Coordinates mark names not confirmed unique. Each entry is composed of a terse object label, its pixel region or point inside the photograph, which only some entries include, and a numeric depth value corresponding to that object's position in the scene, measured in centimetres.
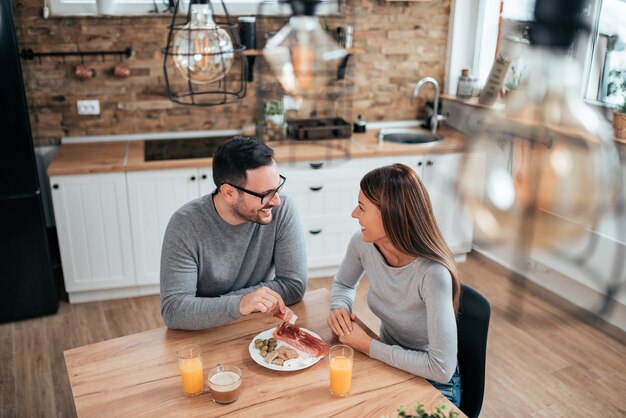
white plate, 151
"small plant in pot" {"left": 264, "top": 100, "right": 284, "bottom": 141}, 347
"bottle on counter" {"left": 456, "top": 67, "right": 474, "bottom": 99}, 352
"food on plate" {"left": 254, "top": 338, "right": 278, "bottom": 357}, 158
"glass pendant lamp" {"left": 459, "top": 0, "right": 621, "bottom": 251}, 37
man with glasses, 170
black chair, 168
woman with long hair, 155
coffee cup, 139
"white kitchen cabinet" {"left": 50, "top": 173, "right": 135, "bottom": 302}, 312
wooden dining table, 139
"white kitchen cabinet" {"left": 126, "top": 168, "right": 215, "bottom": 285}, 320
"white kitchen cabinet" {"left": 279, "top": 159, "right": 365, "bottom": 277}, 343
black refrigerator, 276
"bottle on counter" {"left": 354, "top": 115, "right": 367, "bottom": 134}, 389
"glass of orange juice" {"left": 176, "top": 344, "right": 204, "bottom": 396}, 142
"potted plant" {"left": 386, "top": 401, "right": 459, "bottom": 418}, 96
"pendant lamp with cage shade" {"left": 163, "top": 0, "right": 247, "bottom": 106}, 139
